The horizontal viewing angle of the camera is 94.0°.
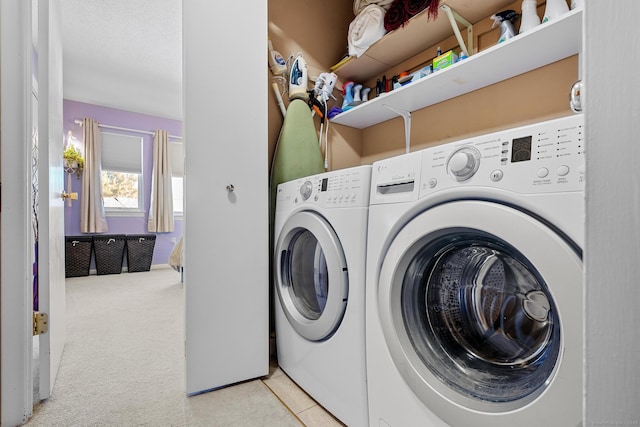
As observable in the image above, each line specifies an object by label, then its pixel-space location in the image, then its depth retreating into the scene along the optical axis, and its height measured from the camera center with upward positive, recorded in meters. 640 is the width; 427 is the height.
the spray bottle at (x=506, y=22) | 1.30 +0.87
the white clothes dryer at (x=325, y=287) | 1.00 -0.30
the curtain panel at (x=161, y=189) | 4.77 +0.35
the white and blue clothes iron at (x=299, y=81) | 1.75 +0.78
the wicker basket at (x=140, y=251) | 4.34 -0.60
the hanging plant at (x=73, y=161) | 4.02 +0.68
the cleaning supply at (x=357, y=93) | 2.01 +0.81
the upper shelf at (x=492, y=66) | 1.10 +0.65
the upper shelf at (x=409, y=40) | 1.43 +0.98
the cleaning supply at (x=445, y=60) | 1.45 +0.75
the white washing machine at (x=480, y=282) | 0.55 -0.18
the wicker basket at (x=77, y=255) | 3.89 -0.59
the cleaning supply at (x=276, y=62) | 1.76 +0.89
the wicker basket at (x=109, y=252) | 4.09 -0.58
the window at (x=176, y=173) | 5.08 +0.66
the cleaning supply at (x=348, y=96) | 1.98 +0.78
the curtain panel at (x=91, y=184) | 4.26 +0.38
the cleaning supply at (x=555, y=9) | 1.16 +0.80
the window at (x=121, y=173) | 4.59 +0.60
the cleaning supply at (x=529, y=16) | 1.23 +0.82
